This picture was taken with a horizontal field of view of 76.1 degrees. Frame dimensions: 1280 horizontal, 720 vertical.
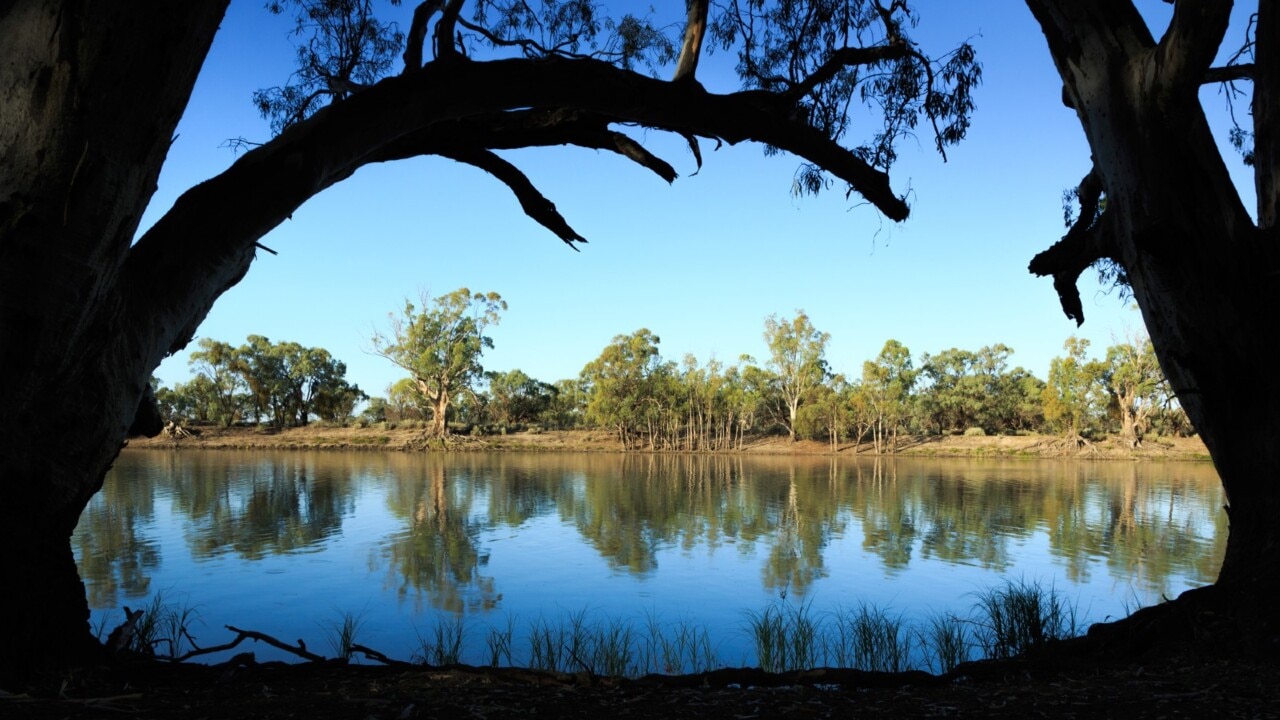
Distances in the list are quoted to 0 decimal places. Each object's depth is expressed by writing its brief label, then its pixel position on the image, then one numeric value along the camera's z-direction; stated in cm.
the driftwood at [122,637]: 274
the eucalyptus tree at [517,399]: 5294
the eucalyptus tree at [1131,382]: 3666
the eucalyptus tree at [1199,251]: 320
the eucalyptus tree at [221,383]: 4650
